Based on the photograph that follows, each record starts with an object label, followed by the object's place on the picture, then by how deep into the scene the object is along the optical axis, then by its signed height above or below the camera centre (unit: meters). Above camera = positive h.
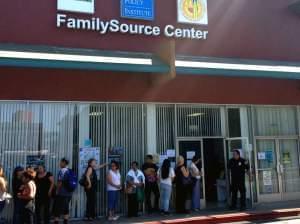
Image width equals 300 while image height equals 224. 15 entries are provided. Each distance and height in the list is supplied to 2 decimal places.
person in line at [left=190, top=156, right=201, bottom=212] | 10.09 -1.29
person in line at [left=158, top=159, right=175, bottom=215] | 9.56 -1.10
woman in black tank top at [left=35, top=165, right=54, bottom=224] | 8.38 -1.11
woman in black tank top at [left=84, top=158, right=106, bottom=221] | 8.92 -1.19
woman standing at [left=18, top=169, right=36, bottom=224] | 7.30 -1.13
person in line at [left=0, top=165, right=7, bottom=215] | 7.54 -0.99
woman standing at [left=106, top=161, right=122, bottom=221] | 9.11 -1.16
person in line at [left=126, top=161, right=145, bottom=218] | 9.29 -1.14
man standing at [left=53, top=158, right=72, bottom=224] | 8.20 -1.32
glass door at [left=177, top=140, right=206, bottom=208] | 10.54 -0.13
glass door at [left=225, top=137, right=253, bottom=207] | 10.95 -0.10
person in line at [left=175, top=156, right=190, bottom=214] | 9.63 -1.27
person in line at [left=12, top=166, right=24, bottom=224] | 7.55 -1.00
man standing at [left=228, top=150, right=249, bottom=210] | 10.14 -1.02
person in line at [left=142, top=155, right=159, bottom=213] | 9.64 -1.10
